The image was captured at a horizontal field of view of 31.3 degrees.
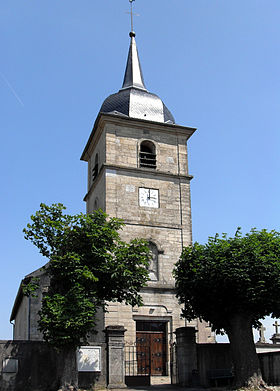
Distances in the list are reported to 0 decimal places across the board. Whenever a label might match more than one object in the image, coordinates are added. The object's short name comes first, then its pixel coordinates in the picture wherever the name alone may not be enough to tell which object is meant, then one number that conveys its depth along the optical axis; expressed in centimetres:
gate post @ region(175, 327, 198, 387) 1714
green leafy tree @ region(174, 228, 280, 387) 1586
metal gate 2020
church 2194
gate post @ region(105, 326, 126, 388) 1567
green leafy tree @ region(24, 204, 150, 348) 1479
